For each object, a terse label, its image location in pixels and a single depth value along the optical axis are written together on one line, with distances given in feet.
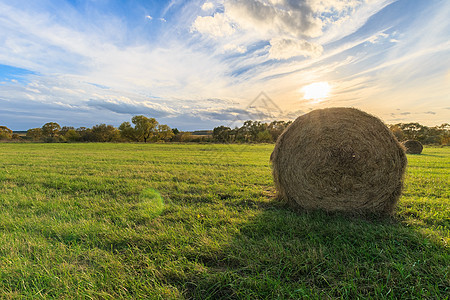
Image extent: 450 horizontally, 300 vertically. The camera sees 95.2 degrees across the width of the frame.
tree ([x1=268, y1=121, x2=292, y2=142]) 150.69
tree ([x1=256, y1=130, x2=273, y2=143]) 150.01
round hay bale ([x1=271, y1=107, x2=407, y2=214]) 14.30
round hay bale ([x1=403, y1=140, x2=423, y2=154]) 76.64
